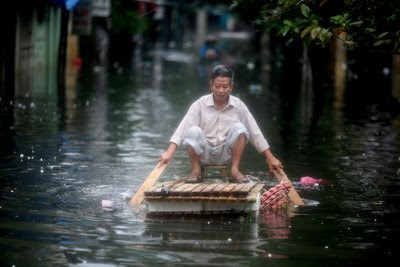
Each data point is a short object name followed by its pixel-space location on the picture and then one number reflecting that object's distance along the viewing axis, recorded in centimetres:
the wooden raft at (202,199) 992
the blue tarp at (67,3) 2939
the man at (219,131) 1119
